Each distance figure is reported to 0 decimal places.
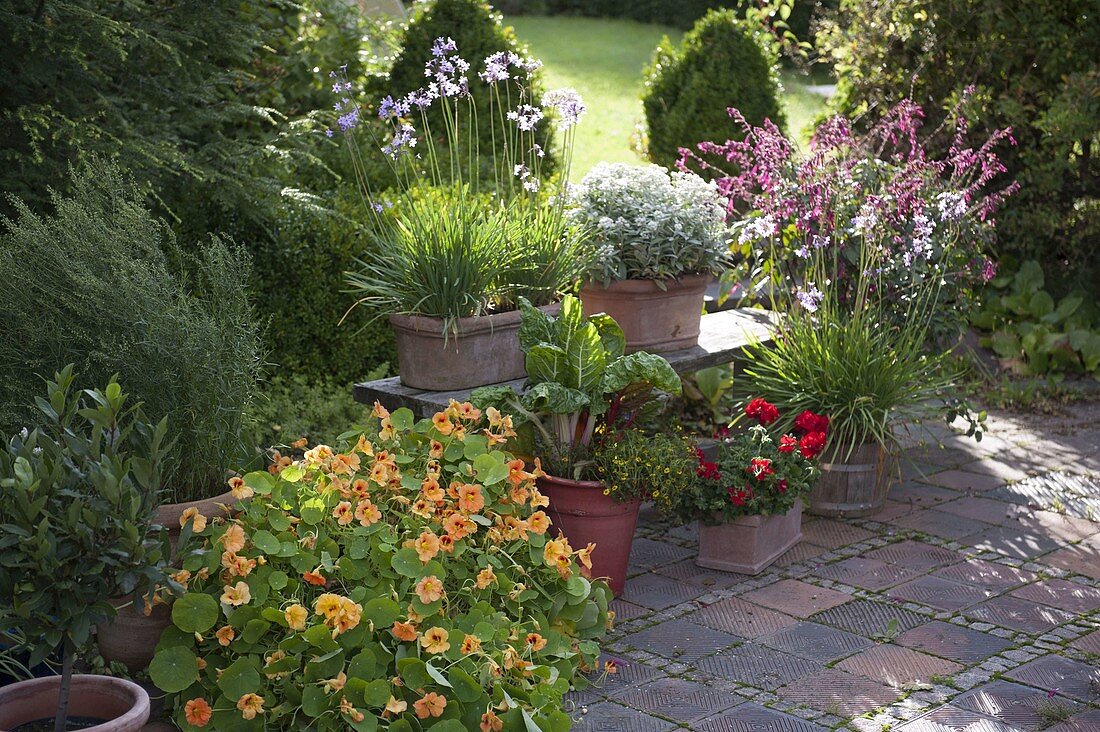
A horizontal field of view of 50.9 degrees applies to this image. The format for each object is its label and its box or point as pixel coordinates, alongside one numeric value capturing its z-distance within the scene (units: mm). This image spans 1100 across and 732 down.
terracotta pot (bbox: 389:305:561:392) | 4055
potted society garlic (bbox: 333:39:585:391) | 4012
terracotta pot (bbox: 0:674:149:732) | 2588
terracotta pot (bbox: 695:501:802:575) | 4098
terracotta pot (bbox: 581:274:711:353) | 4559
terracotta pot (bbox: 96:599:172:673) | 3008
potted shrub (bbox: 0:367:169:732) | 2367
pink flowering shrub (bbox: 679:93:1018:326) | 4734
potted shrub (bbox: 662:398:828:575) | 3971
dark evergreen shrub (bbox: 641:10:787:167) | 7305
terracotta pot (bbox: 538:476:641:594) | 3803
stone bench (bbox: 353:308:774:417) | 4086
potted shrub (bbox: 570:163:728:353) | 4512
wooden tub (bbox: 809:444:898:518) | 4688
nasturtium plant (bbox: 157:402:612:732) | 2803
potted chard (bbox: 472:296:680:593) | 3779
